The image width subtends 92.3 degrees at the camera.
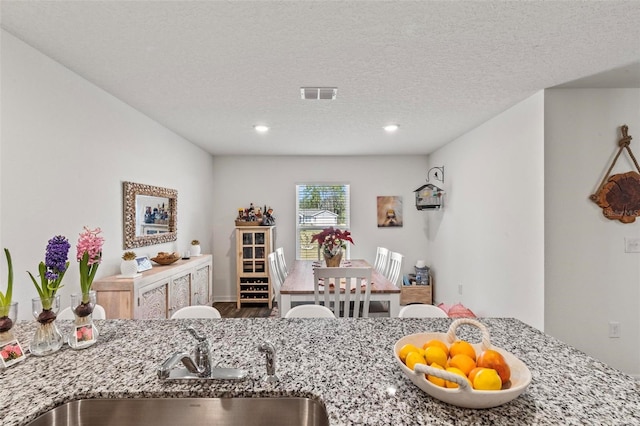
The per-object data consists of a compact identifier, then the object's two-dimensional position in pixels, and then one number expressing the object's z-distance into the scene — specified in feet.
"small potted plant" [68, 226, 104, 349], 4.02
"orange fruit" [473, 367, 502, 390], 2.65
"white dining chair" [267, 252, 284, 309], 10.62
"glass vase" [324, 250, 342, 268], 11.00
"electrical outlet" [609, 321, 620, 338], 8.11
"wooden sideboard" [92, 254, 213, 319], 7.90
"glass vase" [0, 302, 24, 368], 3.61
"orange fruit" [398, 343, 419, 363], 3.19
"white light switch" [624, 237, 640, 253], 8.12
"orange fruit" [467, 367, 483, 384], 2.75
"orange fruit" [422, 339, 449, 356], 3.16
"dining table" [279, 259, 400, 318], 8.66
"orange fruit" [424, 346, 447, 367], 2.98
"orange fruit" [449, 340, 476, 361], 3.03
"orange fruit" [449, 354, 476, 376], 2.84
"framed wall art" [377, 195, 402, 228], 17.08
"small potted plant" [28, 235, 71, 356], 3.79
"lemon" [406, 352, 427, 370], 3.00
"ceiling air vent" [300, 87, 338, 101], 7.94
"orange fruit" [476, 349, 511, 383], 2.81
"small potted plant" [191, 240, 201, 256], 13.26
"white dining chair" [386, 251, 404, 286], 11.83
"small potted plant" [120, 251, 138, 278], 8.39
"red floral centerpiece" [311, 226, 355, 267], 10.78
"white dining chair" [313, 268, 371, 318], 7.98
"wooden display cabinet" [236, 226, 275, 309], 15.47
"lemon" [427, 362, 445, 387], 2.77
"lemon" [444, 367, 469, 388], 2.73
